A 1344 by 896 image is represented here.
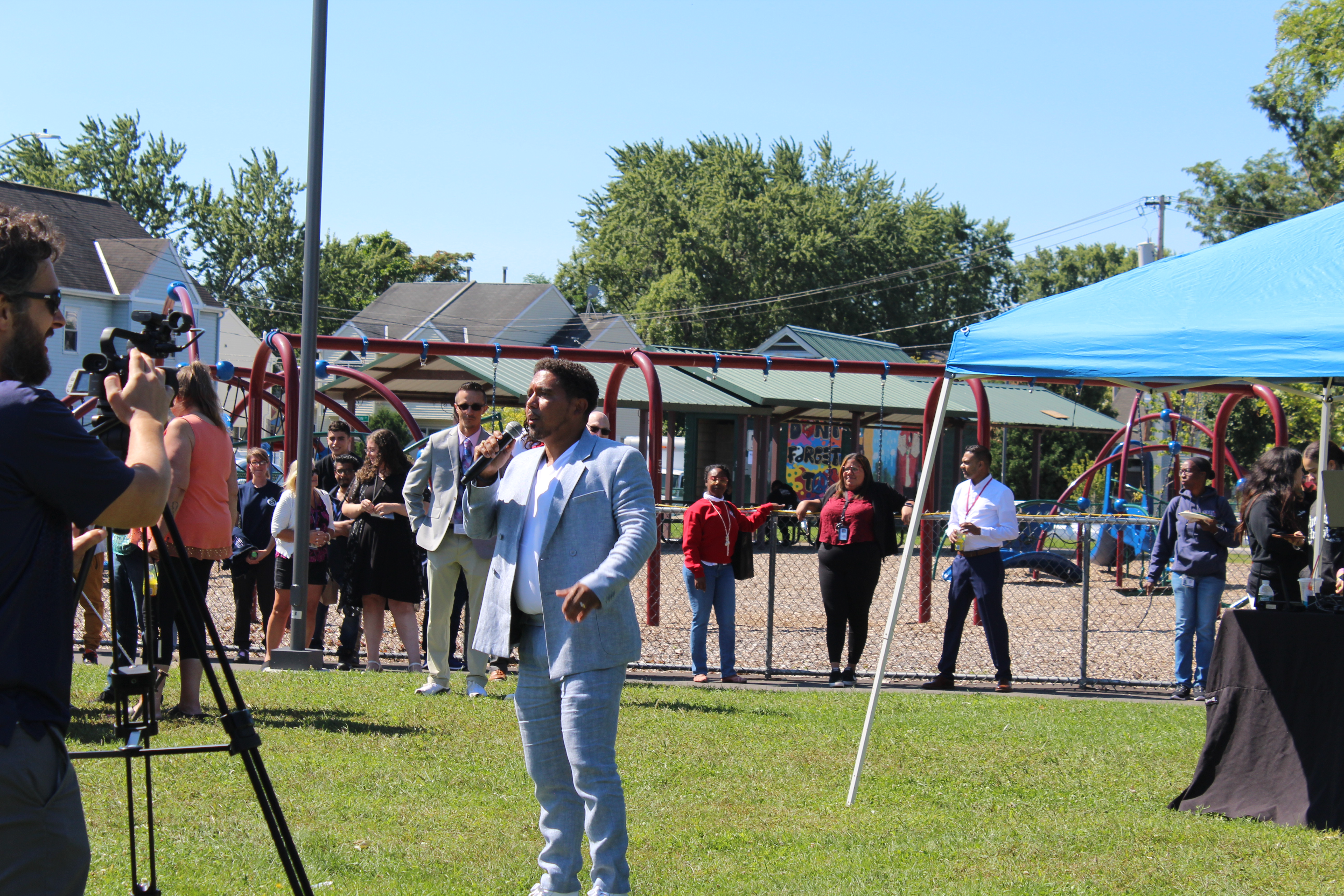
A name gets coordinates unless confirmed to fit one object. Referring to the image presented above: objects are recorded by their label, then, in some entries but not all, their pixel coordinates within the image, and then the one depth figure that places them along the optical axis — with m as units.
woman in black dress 17.73
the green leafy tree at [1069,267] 161.75
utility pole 91.06
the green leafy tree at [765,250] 133.12
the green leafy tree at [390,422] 67.69
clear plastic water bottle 12.65
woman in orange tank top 13.25
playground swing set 24.23
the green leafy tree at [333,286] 143.87
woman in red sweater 18.70
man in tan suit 15.87
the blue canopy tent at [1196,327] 11.05
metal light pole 17.97
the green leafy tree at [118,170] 134.50
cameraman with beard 4.61
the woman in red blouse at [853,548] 18.77
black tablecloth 11.26
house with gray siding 86.44
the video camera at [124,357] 5.69
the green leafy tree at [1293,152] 50.91
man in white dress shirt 18.78
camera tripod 5.91
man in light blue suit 8.12
